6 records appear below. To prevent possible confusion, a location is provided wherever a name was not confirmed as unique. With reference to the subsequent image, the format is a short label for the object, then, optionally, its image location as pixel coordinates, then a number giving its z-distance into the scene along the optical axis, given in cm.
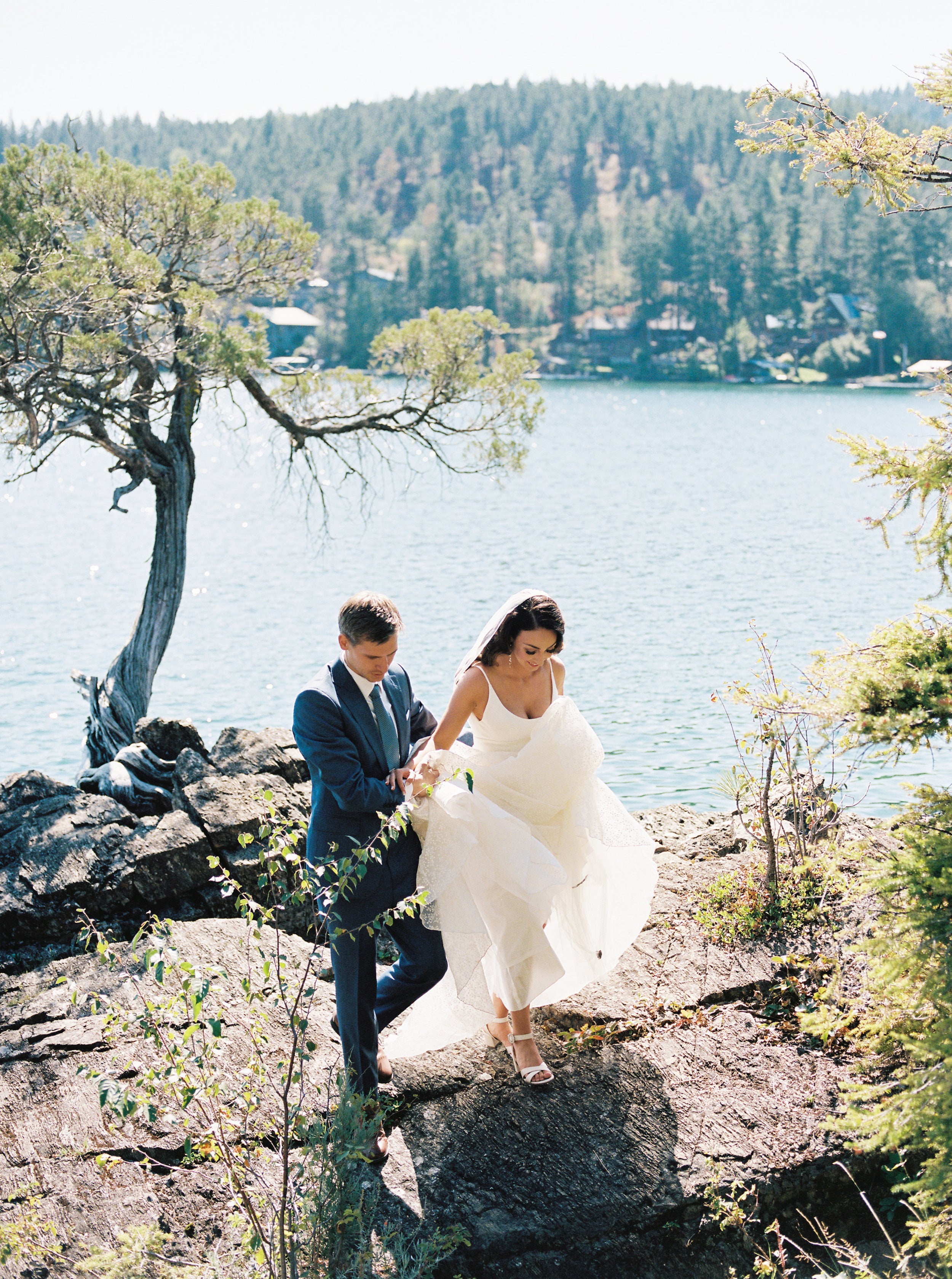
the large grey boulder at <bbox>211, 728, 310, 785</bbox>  803
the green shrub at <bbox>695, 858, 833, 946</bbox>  499
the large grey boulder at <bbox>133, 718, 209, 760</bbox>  961
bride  390
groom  360
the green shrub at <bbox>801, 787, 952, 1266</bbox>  291
